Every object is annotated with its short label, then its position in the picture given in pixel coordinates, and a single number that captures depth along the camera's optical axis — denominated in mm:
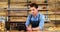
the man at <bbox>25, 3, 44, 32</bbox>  2400
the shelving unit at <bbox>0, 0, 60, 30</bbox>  4250
